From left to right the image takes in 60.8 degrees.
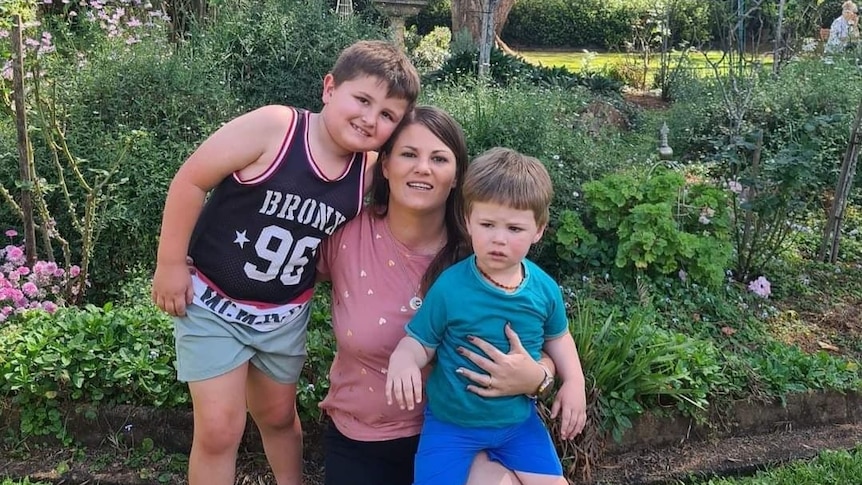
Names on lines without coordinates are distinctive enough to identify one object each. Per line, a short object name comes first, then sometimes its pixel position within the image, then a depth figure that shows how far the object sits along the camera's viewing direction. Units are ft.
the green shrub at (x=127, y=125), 14.35
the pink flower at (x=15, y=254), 12.14
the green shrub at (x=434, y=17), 77.97
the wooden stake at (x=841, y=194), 15.38
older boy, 6.79
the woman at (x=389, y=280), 7.06
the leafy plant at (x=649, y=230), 12.98
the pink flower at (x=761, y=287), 13.61
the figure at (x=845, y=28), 38.45
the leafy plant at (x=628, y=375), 9.24
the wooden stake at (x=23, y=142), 11.64
